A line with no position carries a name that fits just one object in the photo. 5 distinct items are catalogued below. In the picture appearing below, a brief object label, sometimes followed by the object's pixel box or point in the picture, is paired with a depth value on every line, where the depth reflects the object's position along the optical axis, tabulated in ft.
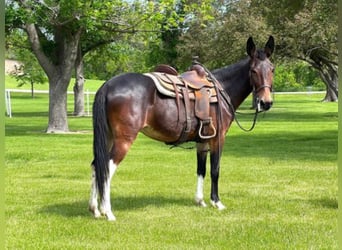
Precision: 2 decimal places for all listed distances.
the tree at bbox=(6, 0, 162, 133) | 58.34
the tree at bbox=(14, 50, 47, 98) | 160.35
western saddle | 21.56
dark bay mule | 19.94
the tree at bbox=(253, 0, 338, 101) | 81.66
